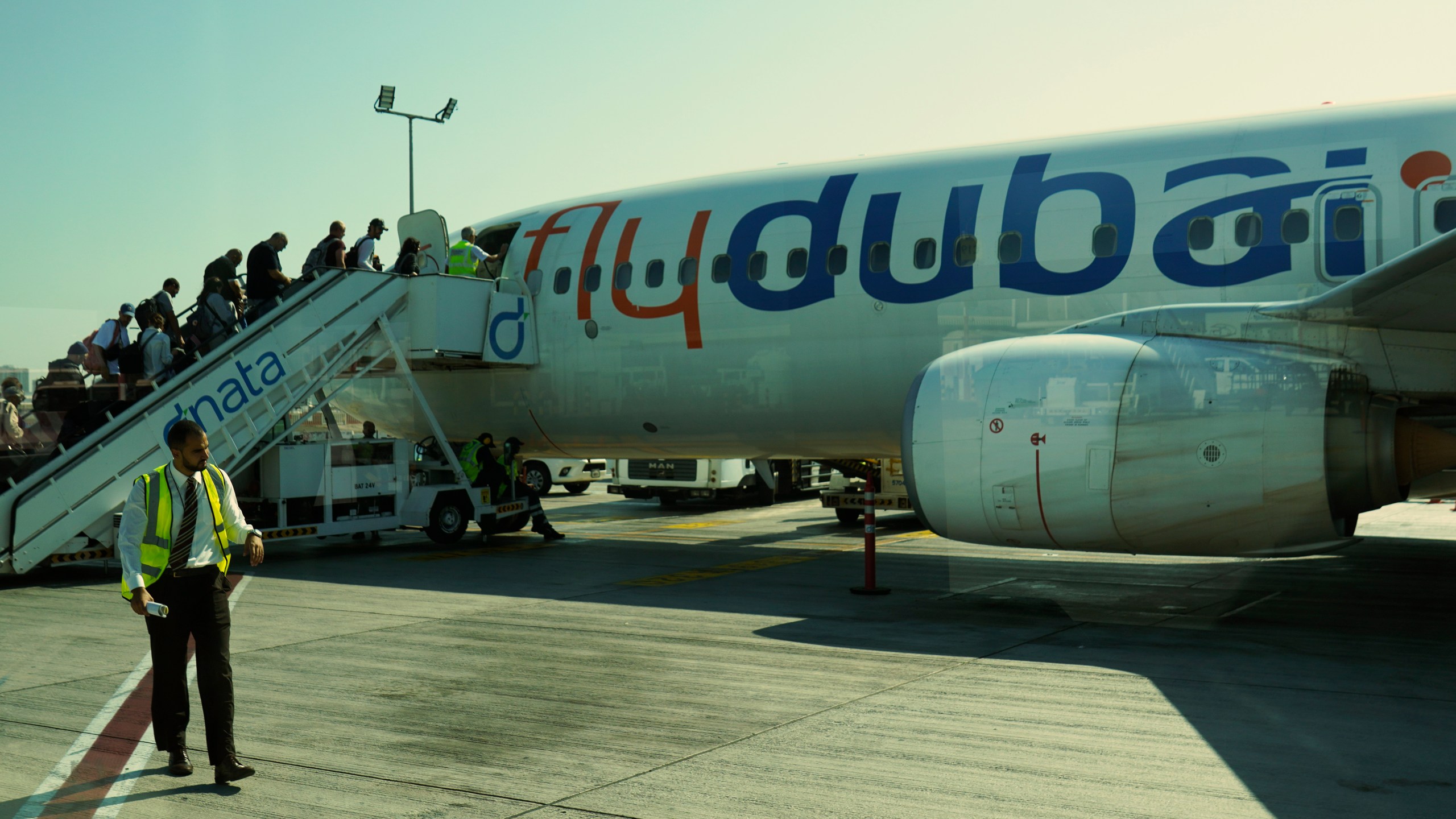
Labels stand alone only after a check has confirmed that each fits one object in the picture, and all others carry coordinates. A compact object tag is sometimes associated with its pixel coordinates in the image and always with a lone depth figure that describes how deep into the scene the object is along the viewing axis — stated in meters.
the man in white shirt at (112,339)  16.34
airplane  9.61
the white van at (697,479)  26.61
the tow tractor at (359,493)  16.61
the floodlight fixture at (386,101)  33.31
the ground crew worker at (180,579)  6.13
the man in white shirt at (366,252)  17.69
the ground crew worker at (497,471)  17.98
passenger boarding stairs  13.87
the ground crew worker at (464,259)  17.00
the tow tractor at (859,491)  20.23
